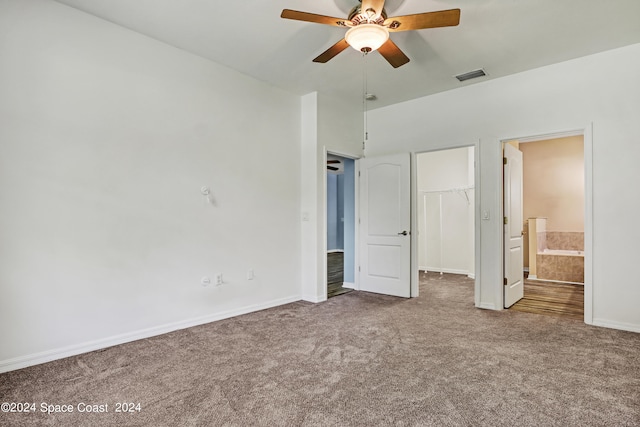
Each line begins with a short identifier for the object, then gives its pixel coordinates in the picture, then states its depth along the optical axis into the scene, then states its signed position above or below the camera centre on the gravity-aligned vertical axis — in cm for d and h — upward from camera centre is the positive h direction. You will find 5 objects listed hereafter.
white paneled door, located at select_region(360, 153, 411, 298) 484 -21
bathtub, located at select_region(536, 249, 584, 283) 584 -100
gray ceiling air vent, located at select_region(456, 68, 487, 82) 398 +165
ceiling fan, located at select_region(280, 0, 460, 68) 235 +138
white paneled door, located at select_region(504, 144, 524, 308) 421 -22
